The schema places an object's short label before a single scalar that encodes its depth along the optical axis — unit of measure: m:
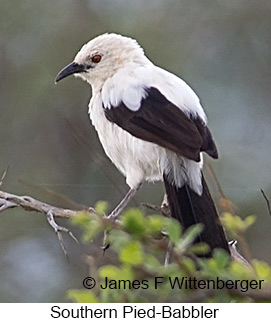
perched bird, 6.61
